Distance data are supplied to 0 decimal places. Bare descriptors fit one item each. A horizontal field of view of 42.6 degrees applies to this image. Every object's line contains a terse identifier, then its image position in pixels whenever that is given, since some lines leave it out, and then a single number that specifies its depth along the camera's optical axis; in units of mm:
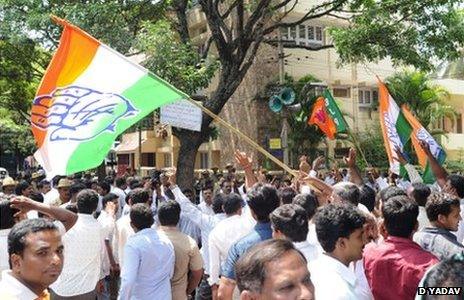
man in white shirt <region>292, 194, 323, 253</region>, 4797
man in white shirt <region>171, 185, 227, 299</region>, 6453
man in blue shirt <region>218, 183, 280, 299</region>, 4102
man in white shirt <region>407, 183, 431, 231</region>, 5484
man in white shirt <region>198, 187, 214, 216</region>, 8244
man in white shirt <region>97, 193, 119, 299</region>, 6629
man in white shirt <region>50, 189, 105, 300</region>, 5176
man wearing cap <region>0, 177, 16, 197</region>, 8510
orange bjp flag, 13153
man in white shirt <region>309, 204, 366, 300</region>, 2994
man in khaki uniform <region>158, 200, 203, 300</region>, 5141
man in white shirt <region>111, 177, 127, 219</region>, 8959
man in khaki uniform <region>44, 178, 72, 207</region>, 7578
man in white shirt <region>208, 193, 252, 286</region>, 5246
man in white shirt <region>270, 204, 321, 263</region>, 3779
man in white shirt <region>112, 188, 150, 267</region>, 6137
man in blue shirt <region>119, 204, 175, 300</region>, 4738
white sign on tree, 8906
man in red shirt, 3357
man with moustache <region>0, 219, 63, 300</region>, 2904
